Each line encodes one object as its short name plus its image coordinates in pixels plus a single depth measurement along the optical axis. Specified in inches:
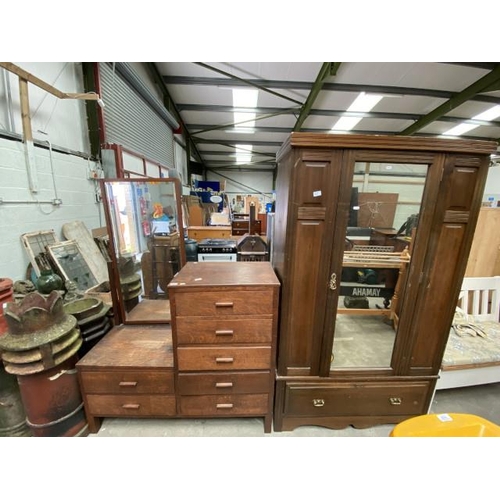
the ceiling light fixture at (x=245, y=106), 171.6
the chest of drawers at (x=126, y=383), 54.8
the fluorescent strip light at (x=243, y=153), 309.4
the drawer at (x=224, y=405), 56.6
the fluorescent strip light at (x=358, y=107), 172.4
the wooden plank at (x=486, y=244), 82.4
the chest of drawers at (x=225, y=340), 49.9
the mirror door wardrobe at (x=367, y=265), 46.9
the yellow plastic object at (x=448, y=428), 35.0
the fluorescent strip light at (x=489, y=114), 186.2
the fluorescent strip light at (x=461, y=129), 219.9
